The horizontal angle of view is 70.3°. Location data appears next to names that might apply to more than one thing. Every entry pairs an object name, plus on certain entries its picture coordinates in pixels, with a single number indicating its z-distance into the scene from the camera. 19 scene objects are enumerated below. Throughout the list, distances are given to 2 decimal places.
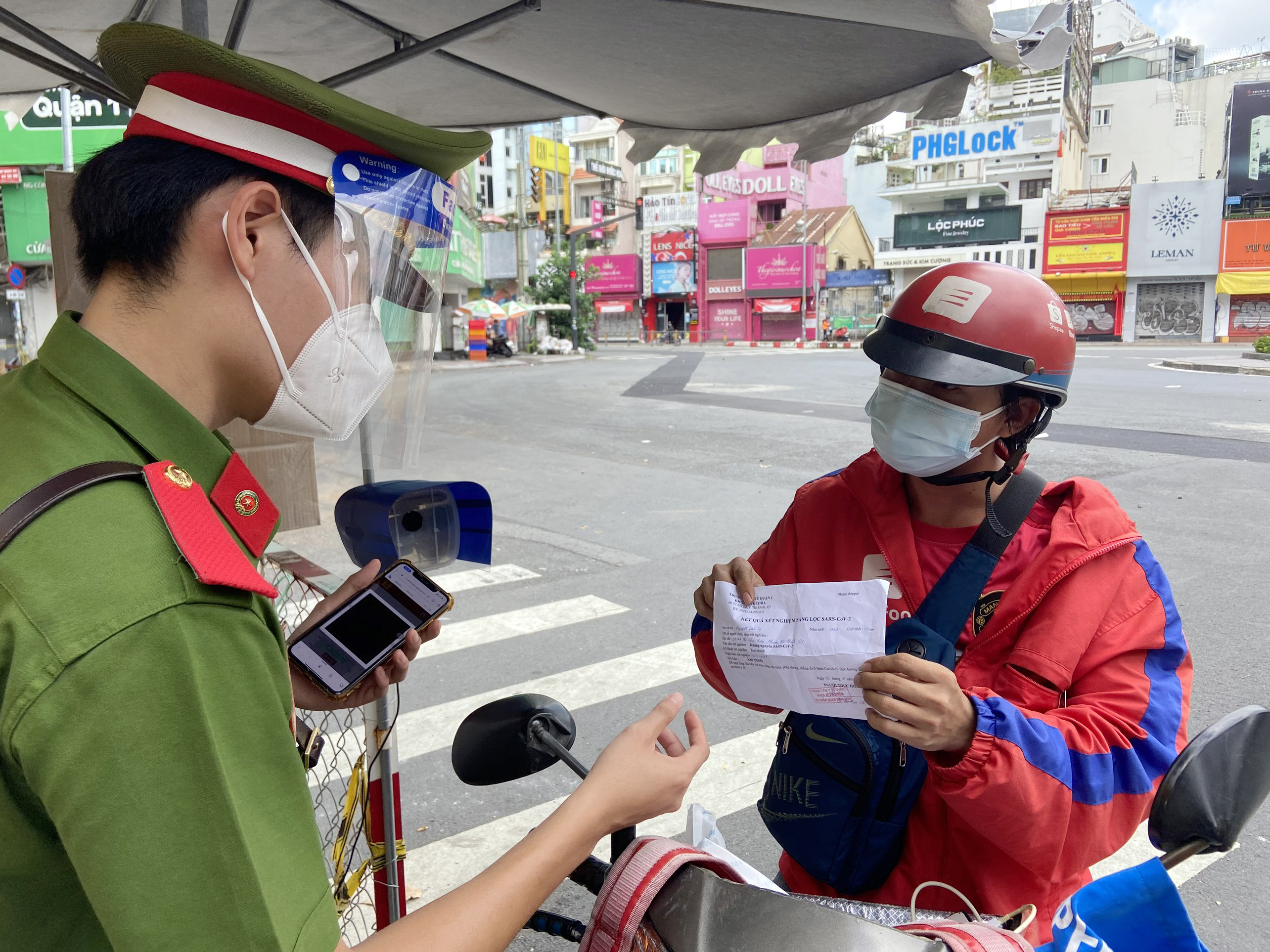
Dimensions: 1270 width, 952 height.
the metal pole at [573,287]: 36.81
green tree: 38.34
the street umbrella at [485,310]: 32.59
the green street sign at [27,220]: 20.23
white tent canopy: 2.41
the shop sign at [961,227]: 40.97
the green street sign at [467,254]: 24.28
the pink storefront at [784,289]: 47.59
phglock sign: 40.03
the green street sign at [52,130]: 18.55
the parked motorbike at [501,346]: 34.62
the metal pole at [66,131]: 13.99
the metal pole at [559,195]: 44.81
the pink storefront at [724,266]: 51.22
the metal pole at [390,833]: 1.87
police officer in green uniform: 0.73
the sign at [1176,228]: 36.16
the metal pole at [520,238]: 33.19
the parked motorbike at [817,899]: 1.01
